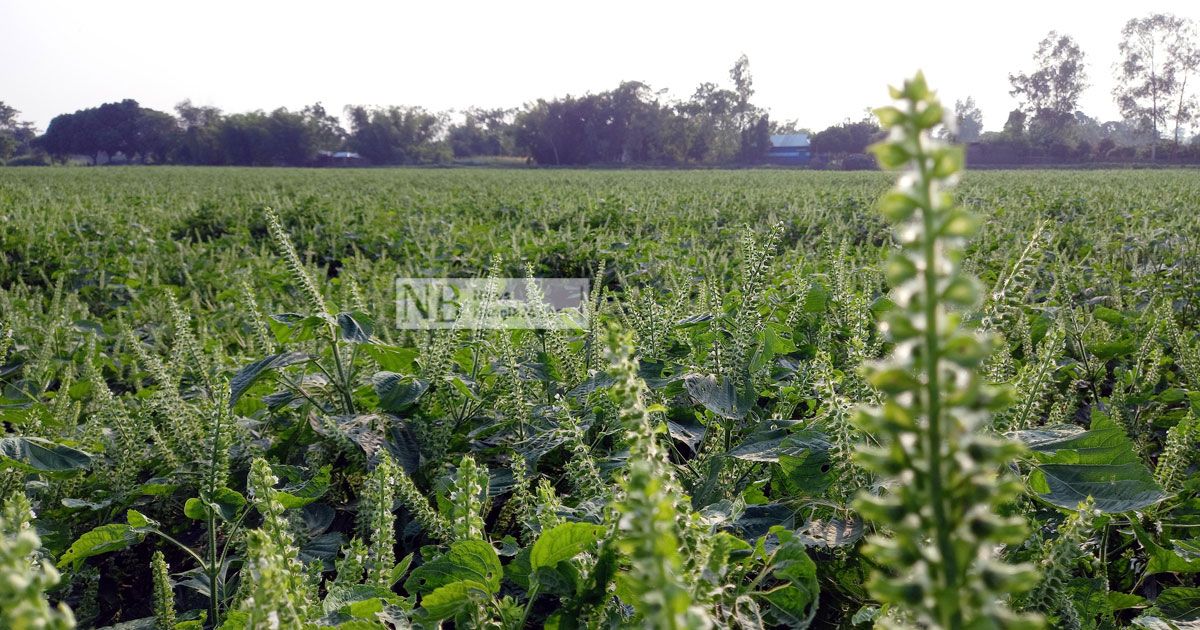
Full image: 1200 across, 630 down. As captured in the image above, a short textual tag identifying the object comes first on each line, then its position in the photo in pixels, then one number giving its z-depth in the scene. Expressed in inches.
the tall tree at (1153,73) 3262.8
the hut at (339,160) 3543.3
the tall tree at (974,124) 5329.7
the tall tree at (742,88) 4301.2
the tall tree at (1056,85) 3393.2
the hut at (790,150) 3469.5
